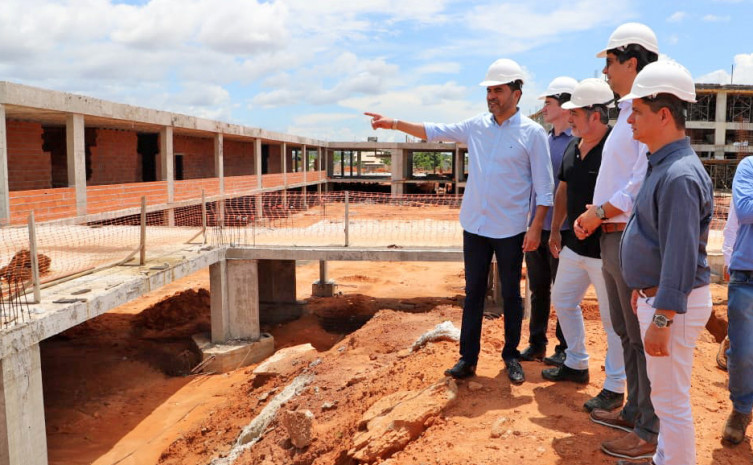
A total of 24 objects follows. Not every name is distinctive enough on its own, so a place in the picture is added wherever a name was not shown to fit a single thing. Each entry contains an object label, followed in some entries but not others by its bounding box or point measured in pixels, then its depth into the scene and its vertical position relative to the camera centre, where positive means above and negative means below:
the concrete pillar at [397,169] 36.81 +0.59
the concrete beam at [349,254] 11.30 -1.44
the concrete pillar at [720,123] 37.31 +3.54
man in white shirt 2.95 -0.15
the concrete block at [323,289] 15.62 -2.93
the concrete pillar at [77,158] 12.58 +0.43
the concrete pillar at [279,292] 14.26 -2.75
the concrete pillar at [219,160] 20.61 +0.64
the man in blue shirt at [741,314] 3.21 -0.78
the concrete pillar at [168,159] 16.70 +0.54
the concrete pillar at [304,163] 33.50 +0.88
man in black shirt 3.53 -0.44
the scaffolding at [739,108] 38.25 +4.59
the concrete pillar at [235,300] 11.30 -2.36
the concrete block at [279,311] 14.20 -3.20
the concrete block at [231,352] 10.77 -3.25
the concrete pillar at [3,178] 10.39 -0.01
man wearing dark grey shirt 2.36 -0.29
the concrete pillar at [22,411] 5.69 -2.33
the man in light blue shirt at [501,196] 3.79 -0.12
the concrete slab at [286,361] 7.74 -2.47
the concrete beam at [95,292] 5.89 -1.43
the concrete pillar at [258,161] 24.72 +0.72
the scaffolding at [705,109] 38.06 +4.53
